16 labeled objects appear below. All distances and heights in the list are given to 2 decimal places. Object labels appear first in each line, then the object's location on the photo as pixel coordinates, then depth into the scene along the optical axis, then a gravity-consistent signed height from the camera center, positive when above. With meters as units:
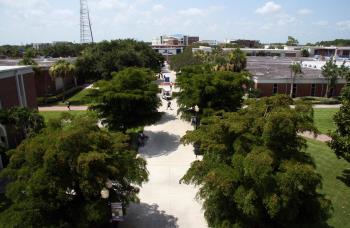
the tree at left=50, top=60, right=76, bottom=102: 42.22 -3.71
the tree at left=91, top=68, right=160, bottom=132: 22.83 -4.42
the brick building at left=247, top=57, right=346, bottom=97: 44.44 -6.38
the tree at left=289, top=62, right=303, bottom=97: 42.62 -4.38
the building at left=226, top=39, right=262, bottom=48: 194.02 -2.69
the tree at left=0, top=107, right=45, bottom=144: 20.14 -4.86
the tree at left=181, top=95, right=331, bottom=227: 9.53 -4.16
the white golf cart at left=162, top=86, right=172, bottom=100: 44.03 -7.53
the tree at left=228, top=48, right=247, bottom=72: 48.44 -3.06
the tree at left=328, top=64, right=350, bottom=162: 16.77 -5.16
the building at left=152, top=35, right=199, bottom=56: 151.38 -4.71
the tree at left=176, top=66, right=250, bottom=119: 23.22 -3.81
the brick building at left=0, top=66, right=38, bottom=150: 22.38 -3.69
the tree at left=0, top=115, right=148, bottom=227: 10.33 -4.68
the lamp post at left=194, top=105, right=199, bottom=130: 22.47 -5.53
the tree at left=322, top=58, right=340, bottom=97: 42.94 -4.66
